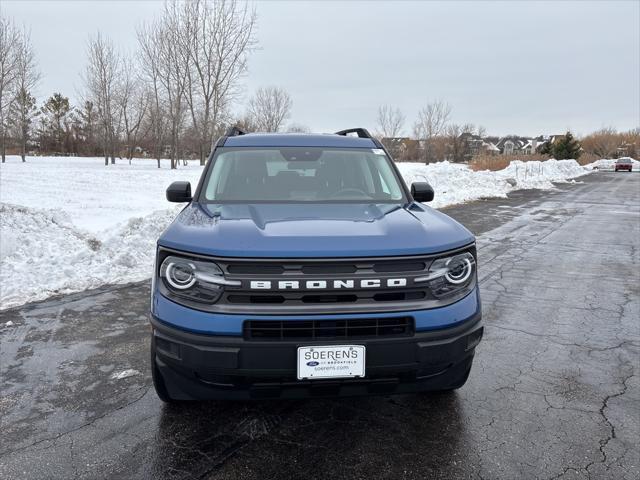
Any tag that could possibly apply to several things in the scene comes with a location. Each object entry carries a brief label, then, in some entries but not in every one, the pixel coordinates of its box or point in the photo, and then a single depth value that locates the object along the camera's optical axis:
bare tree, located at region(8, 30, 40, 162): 30.86
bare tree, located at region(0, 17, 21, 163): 28.93
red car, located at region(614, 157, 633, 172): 49.34
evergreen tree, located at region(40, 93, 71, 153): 59.81
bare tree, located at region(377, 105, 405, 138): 61.95
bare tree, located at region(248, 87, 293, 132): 53.20
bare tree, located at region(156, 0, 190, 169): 31.50
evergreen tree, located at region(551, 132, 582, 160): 54.44
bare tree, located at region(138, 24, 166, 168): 33.03
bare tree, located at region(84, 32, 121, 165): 33.19
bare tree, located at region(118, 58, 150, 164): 37.66
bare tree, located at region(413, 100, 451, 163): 60.70
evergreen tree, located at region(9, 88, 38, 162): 33.34
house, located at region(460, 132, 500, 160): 74.81
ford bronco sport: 2.26
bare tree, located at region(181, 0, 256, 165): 31.83
